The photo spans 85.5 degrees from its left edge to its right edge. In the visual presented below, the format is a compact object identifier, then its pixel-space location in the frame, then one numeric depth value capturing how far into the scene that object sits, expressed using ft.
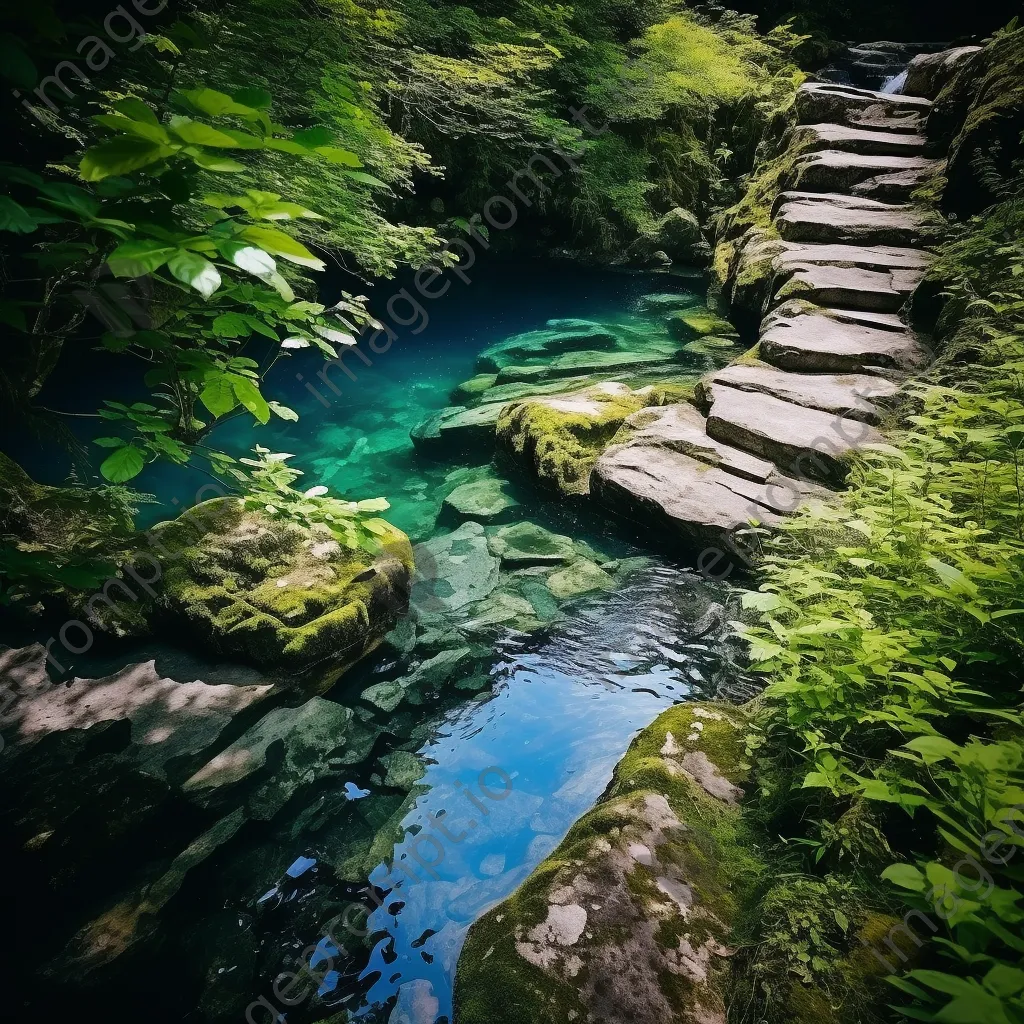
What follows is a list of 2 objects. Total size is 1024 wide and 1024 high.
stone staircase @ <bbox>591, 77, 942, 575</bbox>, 20.07
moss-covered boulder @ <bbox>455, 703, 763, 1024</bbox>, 7.53
